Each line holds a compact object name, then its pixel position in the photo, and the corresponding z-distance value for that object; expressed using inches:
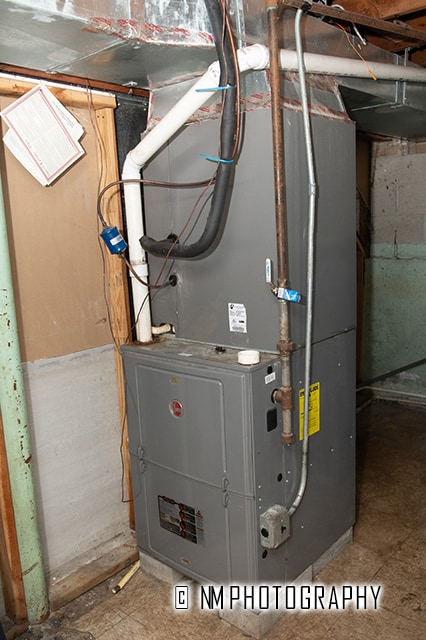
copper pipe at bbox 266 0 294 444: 65.6
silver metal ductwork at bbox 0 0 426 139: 56.2
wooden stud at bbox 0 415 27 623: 75.4
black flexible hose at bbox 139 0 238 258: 61.5
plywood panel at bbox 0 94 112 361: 76.7
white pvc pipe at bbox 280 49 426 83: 69.6
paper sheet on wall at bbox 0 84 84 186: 73.9
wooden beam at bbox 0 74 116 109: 72.3
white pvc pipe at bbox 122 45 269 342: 65.8
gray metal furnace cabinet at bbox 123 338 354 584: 72.0
